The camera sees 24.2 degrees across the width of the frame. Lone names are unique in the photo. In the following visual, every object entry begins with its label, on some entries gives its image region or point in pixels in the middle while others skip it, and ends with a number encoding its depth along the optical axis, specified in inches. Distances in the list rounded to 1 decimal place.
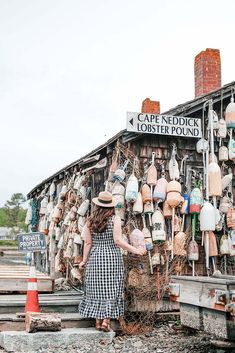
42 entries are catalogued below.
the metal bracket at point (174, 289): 266.7
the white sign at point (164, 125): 331.3
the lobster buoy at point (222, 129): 364.5
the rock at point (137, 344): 285.1
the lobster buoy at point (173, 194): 341.7
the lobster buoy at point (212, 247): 354.3
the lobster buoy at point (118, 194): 335.3
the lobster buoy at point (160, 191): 341.1
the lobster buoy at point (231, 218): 356.8
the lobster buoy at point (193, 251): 348.8
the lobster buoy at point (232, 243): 356.2
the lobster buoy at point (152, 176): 343.6
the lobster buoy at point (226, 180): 365.4
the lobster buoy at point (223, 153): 368.8
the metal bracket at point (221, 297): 218.8
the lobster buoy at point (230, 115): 363.5
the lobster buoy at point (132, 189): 331.3
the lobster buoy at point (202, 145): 362.0
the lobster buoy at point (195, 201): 349.9
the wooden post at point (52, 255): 464.2
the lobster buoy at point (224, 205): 360.8
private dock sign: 298.8
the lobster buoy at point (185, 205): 350.3
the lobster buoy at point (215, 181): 354.0
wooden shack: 344.5
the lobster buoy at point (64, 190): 457.2
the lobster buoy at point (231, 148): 364.5
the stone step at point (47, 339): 273.0
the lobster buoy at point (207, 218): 344.8
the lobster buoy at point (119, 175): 335.3
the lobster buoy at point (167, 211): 344.8
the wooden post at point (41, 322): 279.4
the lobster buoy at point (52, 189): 522.6
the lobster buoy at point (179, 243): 343.6
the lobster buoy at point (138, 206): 335.7
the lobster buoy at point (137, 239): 327.9
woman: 291.4
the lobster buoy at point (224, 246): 357.7
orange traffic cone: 296.5
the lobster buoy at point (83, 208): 397.1
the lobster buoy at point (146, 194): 339.6
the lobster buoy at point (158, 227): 337.7
